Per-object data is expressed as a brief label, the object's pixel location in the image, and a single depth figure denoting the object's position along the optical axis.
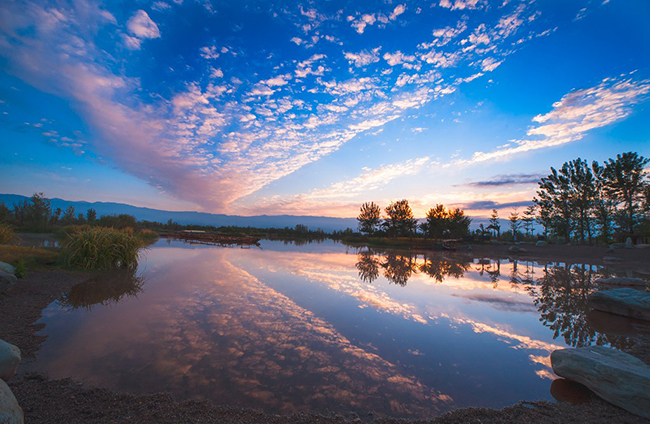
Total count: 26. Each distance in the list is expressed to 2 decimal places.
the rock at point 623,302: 6.49
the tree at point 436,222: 41.48
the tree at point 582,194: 31.92
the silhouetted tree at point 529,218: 45.09
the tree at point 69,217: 26.33
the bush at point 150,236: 24.70
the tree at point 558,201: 33.94
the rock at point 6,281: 6.14
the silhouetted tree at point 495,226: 46.62
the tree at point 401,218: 44.56
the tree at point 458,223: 43.03
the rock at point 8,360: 2.88
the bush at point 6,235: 11.49
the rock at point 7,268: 6.94
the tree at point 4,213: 19.84
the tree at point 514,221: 46.31
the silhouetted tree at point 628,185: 28.02
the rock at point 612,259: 18.48
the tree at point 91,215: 28.25
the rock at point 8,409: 1.89
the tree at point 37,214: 22.75
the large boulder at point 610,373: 2.85
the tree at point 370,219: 52.44
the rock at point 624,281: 10.02
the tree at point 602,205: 30.23
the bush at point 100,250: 10.08
